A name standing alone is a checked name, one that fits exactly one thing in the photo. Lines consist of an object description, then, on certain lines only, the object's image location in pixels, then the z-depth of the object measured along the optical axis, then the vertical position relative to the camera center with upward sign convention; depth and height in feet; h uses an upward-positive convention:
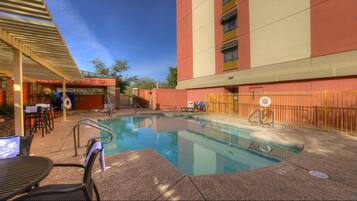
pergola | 10.52 +5.33
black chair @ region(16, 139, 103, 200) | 5.23 -2.84
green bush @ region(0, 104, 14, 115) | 20.47 -1.02
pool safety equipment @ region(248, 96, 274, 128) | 29.26 -3.74
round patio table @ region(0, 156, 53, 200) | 5.31 -2.61
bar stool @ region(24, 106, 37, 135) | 21.49 -2.12
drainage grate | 10.48 -4.85
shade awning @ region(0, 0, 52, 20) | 9.80 +5.60
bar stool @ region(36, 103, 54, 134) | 22.71 -2.33
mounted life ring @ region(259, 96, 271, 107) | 28.73 -0.58
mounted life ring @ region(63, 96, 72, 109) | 34.22 -0.78
